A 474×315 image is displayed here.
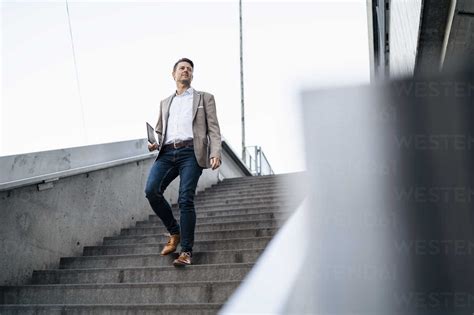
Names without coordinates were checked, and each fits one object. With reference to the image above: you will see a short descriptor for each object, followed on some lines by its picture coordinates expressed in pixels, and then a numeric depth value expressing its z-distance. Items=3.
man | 3.43
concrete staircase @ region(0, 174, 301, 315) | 2.89
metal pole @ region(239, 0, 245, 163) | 14.03
